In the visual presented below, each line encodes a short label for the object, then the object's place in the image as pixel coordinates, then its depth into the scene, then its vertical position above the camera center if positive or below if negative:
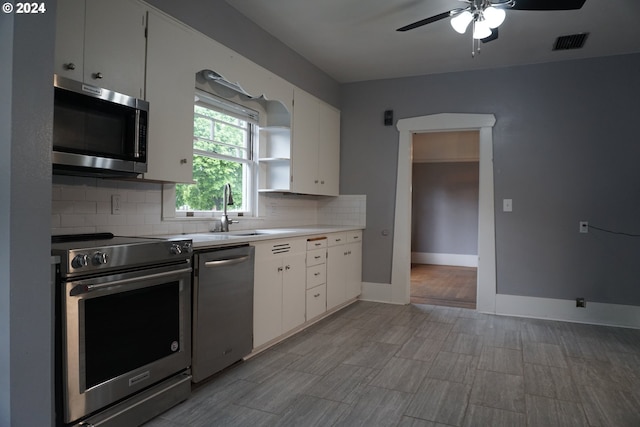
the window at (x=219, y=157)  3.24 +0.48
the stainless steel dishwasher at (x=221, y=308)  2.42 -0.59
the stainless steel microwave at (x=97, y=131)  1.85 +0.40
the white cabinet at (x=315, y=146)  4.11 +0.74
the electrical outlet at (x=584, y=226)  4.20 -0.09
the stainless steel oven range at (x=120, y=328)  1.72 -0.54
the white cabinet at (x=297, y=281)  3.07 -0.58
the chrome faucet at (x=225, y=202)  3.32 +0.09
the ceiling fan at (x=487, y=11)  2.46 +1.28
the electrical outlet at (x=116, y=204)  2.46 +0.05
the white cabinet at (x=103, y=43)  1.96 +0.86
